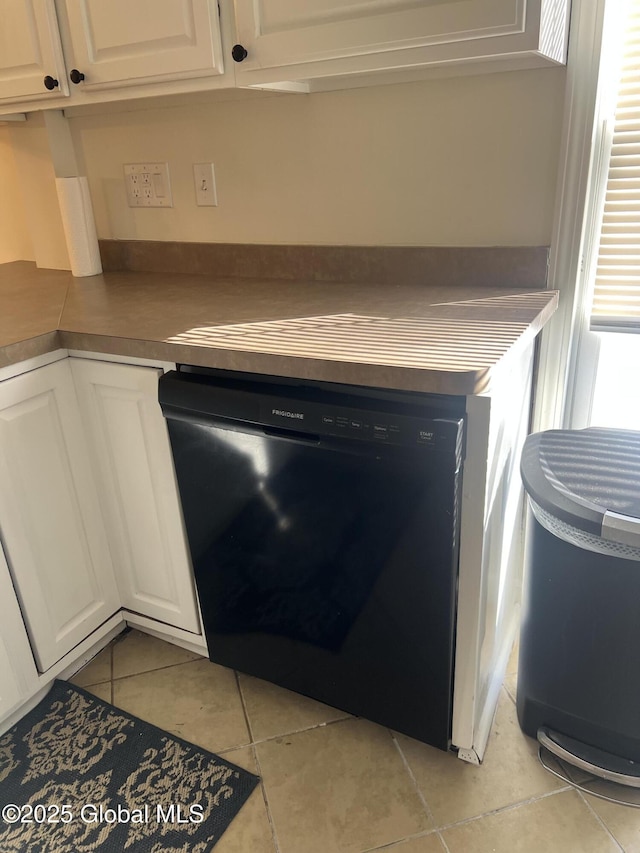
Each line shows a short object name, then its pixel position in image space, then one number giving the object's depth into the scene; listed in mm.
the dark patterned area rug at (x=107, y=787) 1316
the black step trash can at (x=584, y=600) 1161
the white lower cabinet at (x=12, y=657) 1434
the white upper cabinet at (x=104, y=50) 1394
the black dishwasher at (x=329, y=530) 1126
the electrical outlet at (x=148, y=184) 1938
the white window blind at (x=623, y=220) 1339
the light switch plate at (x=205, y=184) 1853
